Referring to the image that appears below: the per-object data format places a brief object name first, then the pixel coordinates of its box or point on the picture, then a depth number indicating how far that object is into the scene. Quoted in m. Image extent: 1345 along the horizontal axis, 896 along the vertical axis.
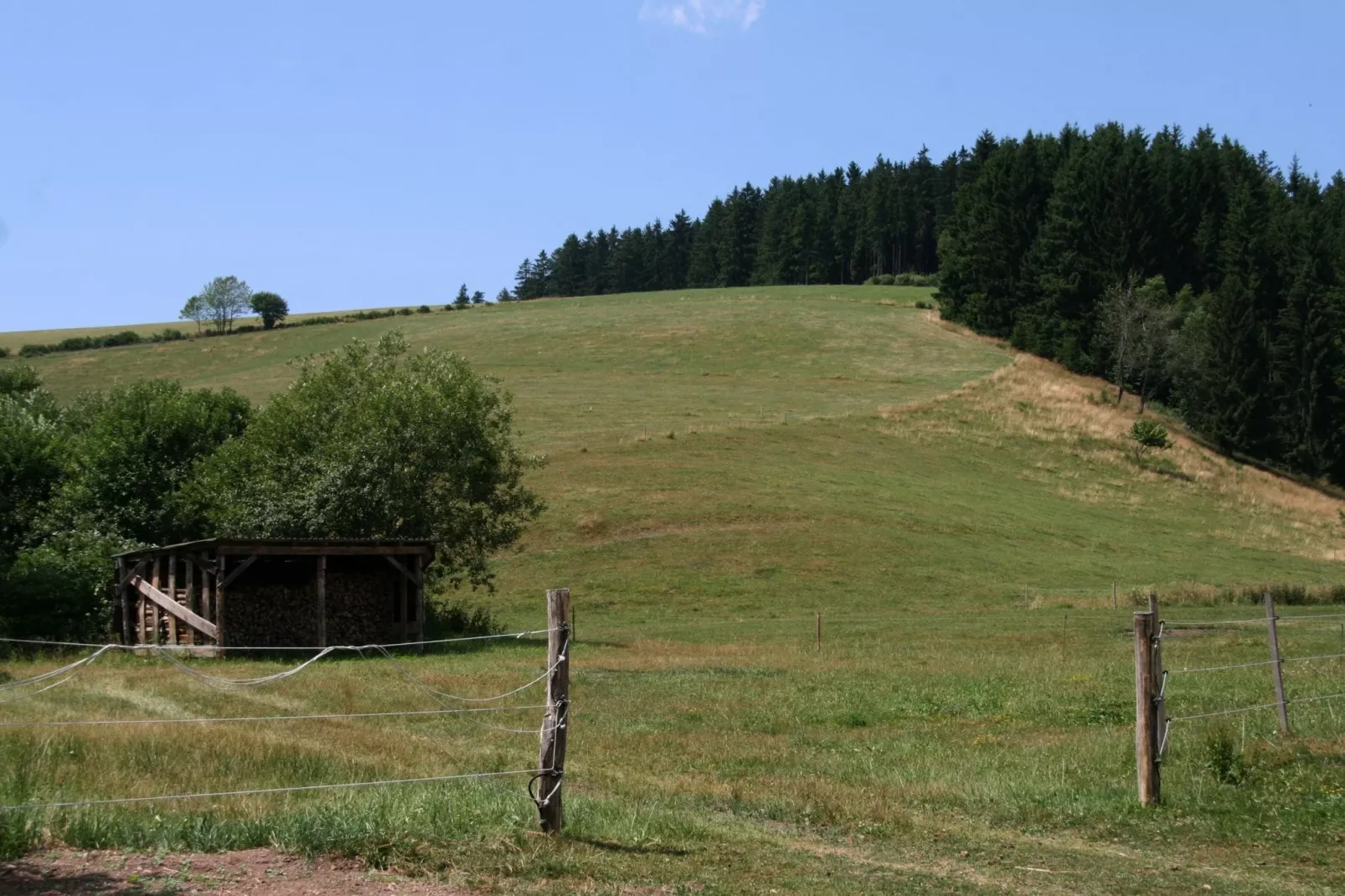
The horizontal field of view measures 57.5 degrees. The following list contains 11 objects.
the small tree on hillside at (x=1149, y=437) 72.56
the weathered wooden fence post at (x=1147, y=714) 10.98
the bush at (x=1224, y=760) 11.77
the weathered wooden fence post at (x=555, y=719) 9.20
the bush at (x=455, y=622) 35.78
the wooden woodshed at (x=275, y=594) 29.91
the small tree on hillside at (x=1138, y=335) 82.50
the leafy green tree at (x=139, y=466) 37.25
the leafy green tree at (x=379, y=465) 35.31
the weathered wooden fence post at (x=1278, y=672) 13.80
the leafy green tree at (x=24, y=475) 38.00
